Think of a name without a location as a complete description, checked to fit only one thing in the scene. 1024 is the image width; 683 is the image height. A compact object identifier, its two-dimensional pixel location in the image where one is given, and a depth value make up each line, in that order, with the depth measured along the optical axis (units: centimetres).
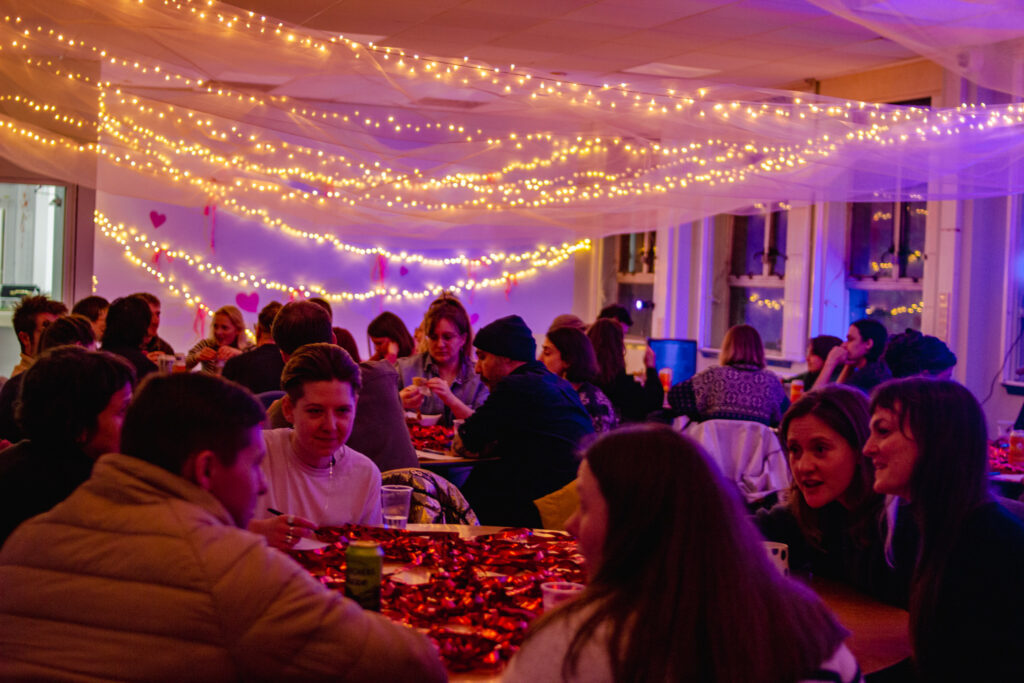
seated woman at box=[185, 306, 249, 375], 687
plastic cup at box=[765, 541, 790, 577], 215
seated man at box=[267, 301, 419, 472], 381
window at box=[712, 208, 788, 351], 947
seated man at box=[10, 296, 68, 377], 539
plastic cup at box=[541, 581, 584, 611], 197
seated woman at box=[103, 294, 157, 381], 509
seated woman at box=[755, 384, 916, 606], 254
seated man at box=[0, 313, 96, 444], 384
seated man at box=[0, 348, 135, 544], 234
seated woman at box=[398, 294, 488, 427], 540
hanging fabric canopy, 397
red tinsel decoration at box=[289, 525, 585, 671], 197
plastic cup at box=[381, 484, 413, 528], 284
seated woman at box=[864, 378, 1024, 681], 195
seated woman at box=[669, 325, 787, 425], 565
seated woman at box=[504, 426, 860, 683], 130
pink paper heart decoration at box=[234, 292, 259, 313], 1009
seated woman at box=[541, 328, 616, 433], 504
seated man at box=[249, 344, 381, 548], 288
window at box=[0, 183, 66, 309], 742
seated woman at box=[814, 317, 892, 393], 661
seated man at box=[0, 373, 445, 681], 144
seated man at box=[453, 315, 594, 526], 416
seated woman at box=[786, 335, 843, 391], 704
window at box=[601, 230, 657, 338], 1116
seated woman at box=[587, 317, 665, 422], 609
